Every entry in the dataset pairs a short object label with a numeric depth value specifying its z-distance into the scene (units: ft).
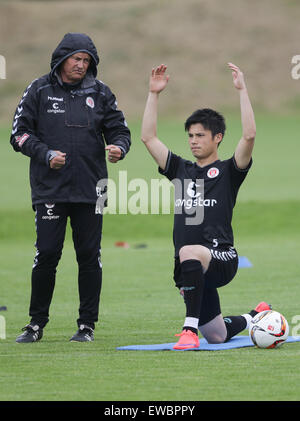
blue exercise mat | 49.47
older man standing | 53.78
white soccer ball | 49.55
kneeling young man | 49.67
